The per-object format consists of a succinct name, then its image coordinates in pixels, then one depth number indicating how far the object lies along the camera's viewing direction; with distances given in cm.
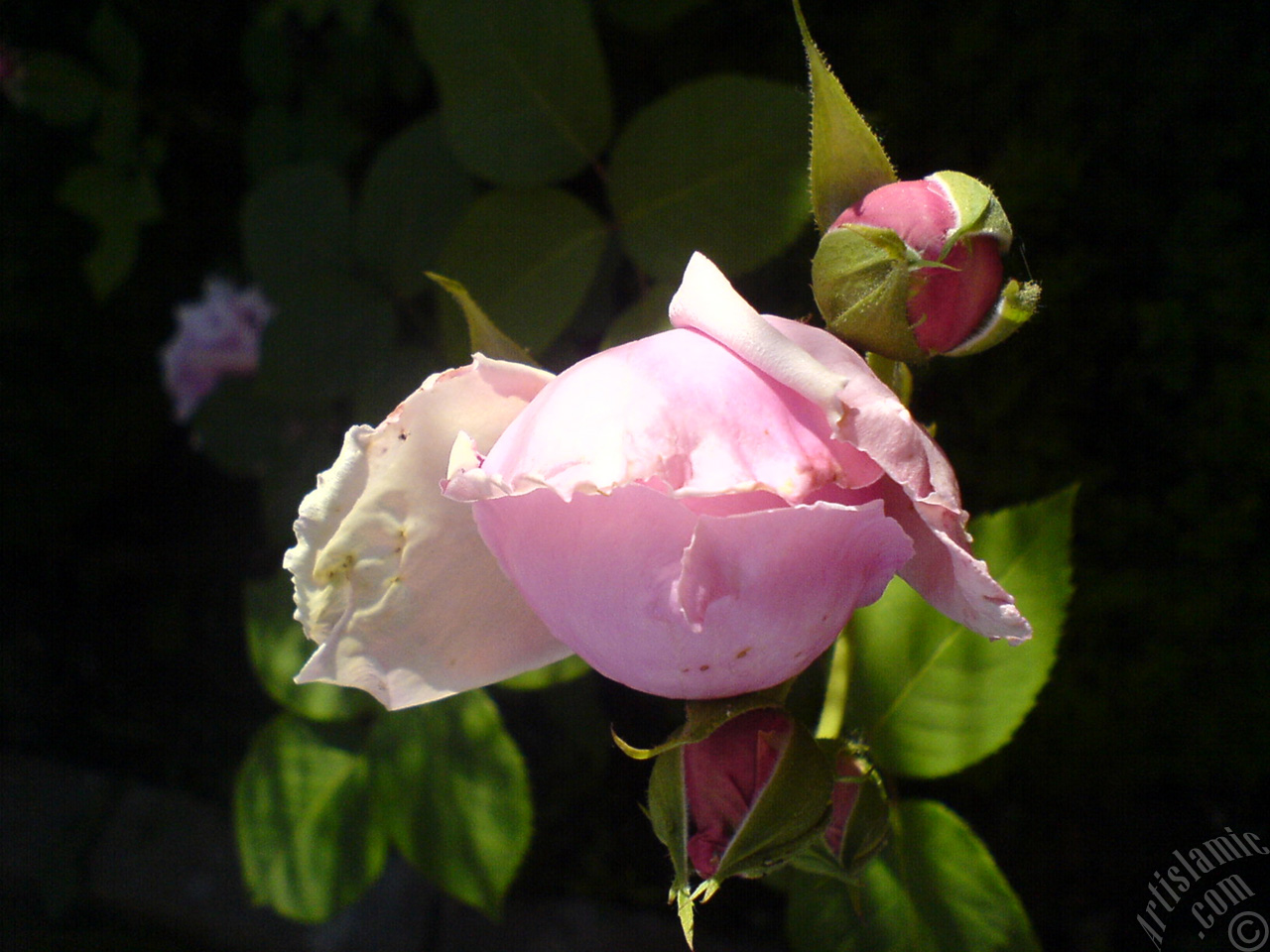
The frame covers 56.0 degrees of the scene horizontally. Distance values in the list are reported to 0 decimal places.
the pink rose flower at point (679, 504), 12
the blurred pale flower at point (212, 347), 43
